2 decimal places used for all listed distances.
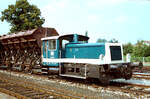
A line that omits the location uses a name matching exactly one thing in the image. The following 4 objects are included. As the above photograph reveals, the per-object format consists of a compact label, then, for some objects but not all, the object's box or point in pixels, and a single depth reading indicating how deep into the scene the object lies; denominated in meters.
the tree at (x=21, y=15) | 31.65
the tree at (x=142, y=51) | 35.03
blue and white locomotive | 8.47
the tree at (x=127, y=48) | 41.97
